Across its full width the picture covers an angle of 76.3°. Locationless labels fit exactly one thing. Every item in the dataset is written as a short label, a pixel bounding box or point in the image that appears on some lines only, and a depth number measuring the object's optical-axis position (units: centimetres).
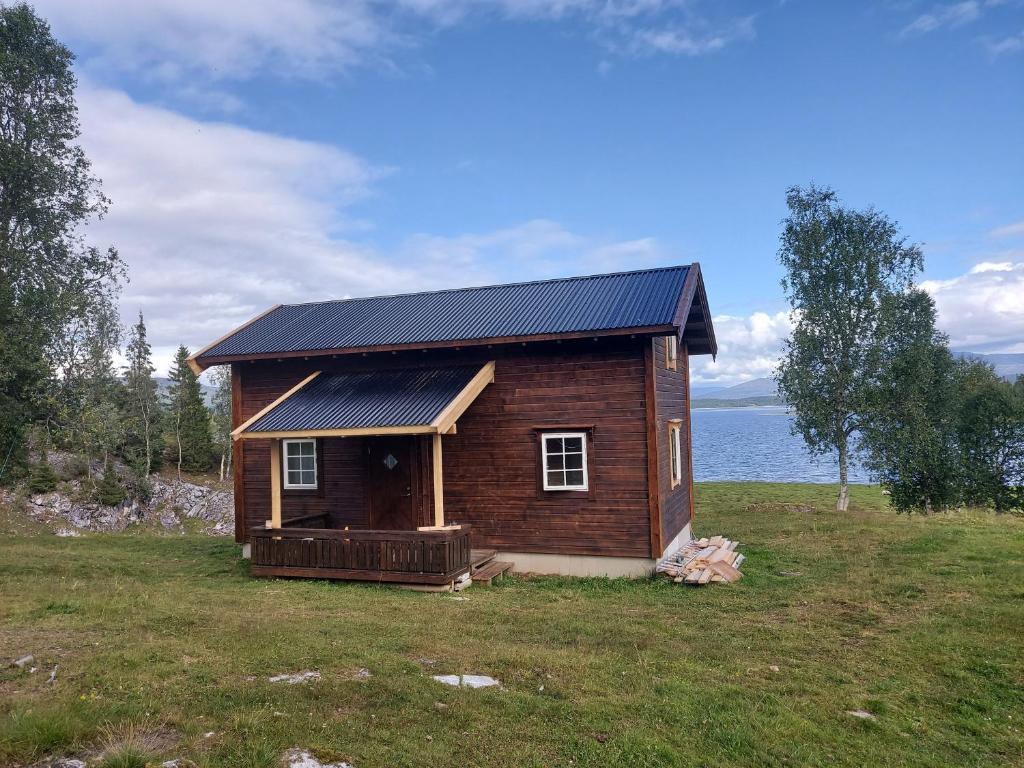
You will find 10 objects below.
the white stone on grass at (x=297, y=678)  625
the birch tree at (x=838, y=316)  2384
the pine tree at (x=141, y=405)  3628
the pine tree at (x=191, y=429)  4006
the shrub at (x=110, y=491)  3086
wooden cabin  1227
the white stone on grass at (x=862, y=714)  602
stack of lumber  1189
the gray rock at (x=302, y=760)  465
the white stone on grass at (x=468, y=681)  634
